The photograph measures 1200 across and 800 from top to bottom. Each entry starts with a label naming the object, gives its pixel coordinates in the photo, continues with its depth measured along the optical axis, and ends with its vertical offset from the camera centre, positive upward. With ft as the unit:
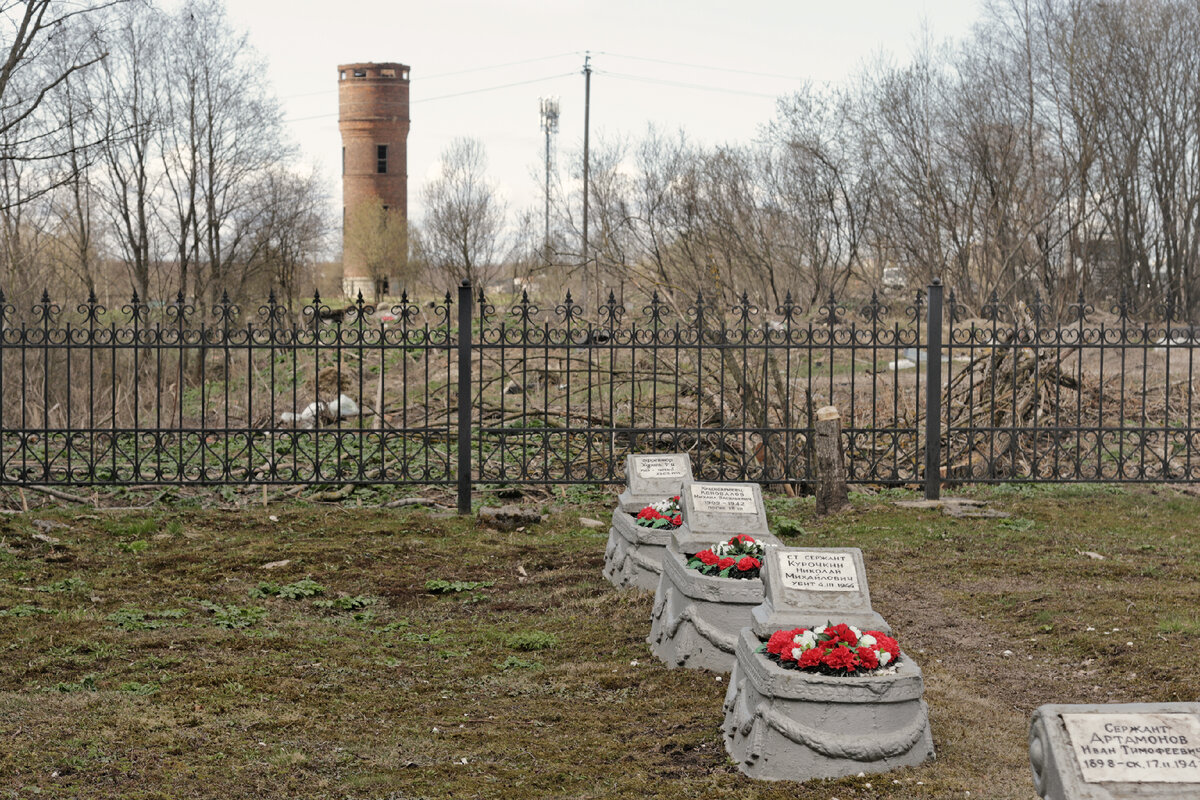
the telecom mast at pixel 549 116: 158.40 +34.20
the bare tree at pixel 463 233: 132.46 +14.31
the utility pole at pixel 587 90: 122.31 +29.25
